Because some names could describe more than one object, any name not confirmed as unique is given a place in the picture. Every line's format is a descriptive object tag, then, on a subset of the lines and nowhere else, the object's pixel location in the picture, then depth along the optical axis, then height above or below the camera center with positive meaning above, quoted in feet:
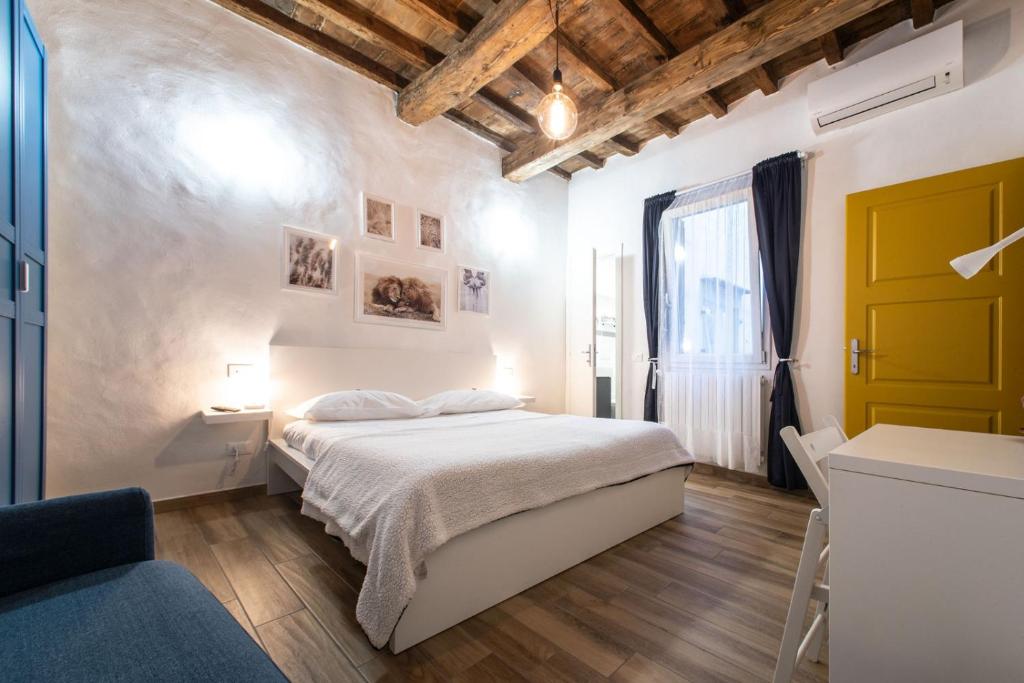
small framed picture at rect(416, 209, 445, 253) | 12.29 +3.33
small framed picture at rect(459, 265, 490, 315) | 13.21 +1.69
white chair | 3.76 -1.98
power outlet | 9.05 -2.32
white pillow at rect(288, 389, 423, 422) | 8.84 -1.42
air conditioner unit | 8.48 +5.71
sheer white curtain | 11.37 +0.54
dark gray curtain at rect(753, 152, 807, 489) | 10.44 +1.94
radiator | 11.12 -1.94
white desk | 2.59 -1.46
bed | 4.73 -2.18
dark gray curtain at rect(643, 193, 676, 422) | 13.24 +2.20
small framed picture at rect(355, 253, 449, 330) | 11.14 +1.38
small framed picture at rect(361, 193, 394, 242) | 11.24 +3.38
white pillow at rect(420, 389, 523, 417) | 10.44 -1.54
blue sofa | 2.32 -1.80
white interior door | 15.70 +0.41
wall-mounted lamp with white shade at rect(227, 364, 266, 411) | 9.03 -0.99
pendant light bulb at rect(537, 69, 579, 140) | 7.50 +4.15
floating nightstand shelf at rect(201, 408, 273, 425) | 8.16 -1.49
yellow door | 7.91 +0.79
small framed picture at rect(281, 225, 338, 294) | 9.93 +1.94
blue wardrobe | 4.74 +1.02
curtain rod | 10.62 +4.76
